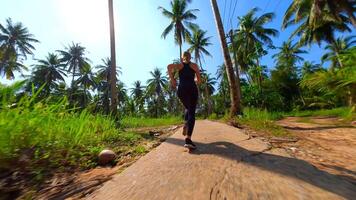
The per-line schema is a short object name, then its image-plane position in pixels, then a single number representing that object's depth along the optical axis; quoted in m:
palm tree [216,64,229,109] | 48.44
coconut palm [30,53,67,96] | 42.16
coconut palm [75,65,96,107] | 45.54
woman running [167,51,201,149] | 3.68
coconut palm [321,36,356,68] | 38.88
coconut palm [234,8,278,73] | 32.28
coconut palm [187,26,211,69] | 36.90
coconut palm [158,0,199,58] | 32.03
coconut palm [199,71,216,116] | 56.68
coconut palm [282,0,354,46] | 22.89
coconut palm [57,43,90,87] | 44.41
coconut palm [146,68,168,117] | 53.94
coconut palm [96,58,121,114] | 47.97
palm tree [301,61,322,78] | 53.69
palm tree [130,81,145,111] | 61.66
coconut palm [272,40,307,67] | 46.31
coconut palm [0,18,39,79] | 35.99
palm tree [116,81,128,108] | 52.38
